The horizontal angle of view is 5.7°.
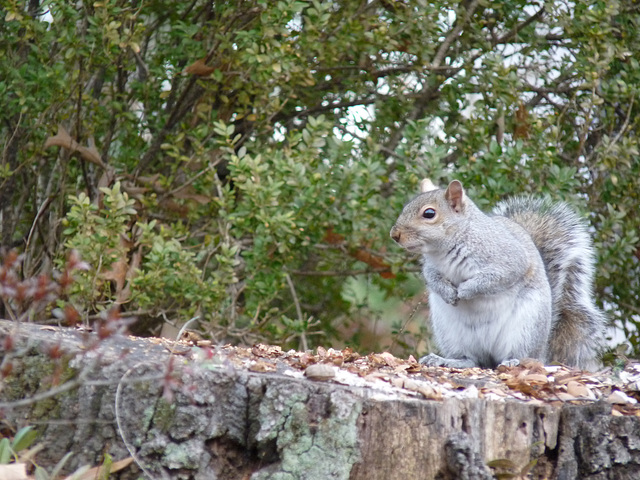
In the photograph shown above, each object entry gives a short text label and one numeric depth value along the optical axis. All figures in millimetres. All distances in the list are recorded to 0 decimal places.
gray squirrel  6269
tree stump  5964
